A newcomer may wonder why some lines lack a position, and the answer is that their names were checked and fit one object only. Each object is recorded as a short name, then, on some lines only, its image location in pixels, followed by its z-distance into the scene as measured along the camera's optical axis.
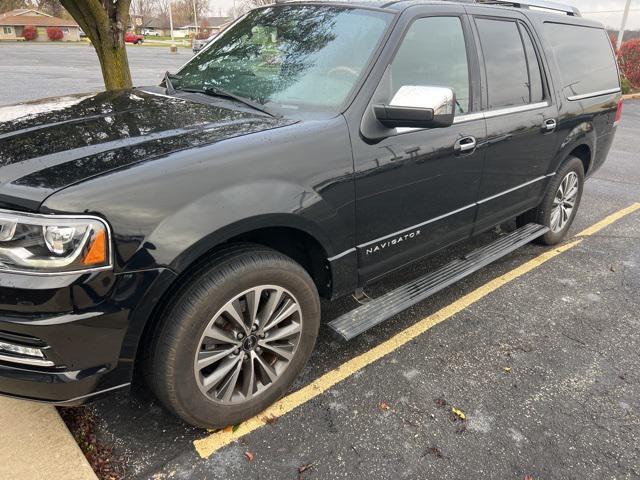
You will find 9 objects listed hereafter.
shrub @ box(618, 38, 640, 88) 19.31
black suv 1.78
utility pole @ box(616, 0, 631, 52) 20.09
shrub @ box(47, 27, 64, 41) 66.31
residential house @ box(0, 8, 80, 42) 67.12
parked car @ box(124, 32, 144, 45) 53.60
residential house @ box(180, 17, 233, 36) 75.11
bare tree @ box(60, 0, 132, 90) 4.45
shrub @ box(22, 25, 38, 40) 64.50
